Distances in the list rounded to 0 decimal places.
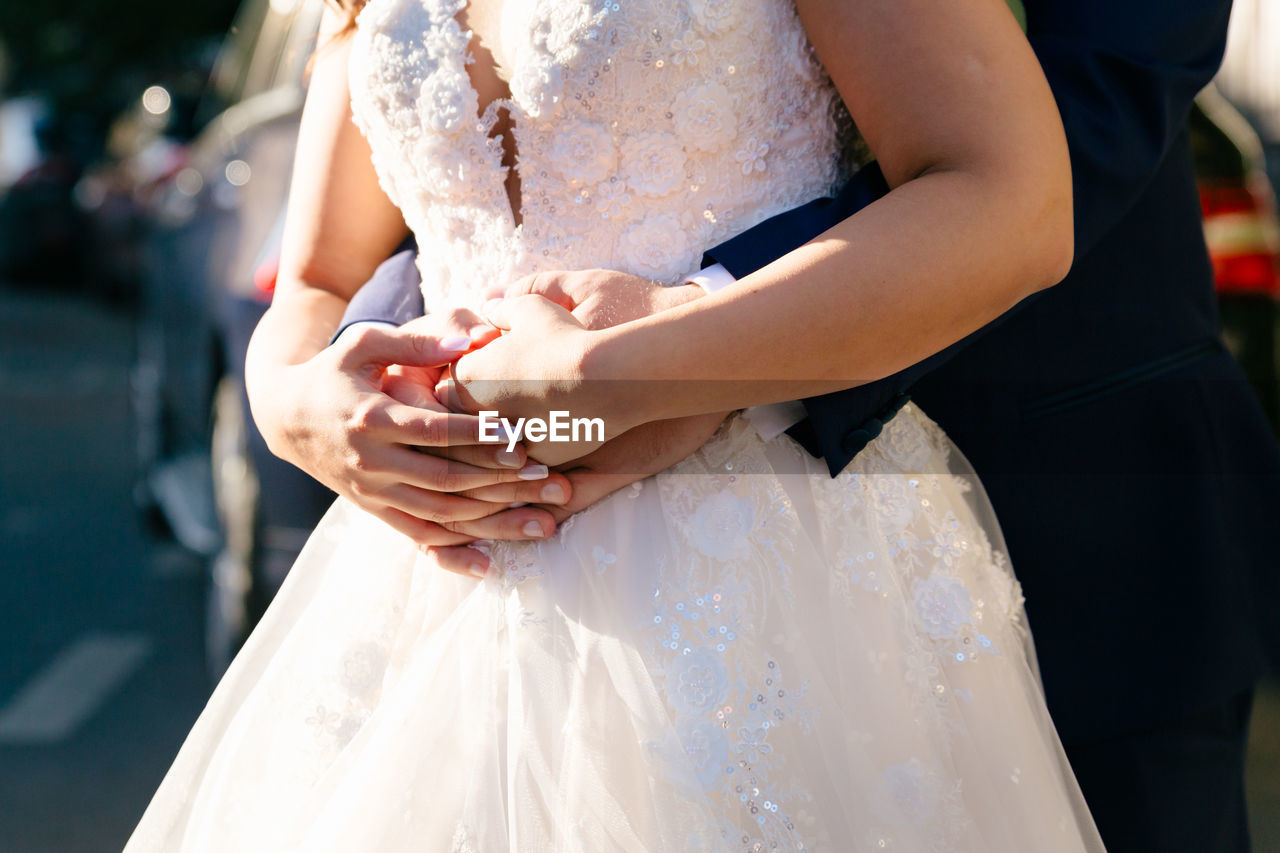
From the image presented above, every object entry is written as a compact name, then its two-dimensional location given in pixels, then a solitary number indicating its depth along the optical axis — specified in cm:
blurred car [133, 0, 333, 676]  285
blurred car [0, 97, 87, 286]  1143
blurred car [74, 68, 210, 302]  1041
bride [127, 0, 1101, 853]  109
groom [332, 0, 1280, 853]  146
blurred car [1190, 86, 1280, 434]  313
